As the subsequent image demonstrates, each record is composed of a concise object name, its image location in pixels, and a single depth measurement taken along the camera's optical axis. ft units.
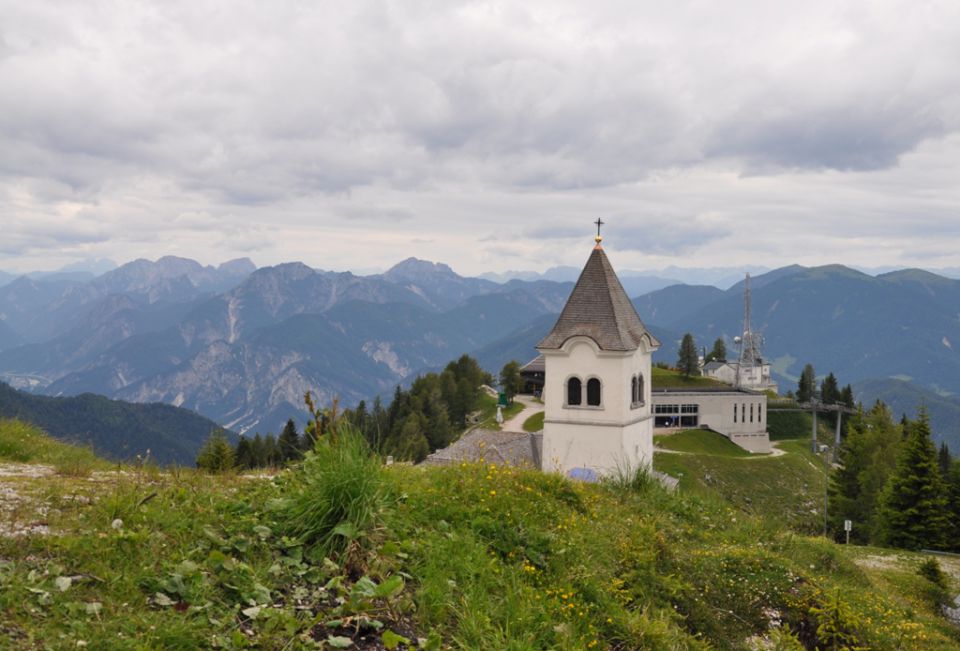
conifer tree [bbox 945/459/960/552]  136.05
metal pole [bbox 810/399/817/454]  340.18
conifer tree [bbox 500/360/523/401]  335.47
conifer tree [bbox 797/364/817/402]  422.41
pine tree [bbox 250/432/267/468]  248.11
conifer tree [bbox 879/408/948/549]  135.54
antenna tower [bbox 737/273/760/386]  422.00
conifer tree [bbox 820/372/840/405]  399.65
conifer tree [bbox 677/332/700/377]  379.96
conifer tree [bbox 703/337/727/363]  478.18
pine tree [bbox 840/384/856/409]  387.96
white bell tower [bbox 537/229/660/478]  107.96
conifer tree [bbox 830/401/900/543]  187.83
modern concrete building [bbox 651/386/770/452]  317.63
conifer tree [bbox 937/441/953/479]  232.12
